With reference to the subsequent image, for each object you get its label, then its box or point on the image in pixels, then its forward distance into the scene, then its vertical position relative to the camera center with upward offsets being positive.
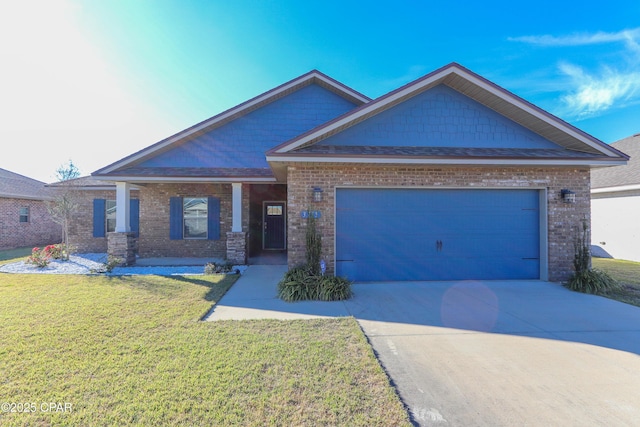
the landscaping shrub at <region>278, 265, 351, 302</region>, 5.71 -1.58
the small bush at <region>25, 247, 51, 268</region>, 8.91 -1.53
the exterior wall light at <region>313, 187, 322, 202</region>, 6.61 +0.46
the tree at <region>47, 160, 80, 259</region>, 10.50 +0.50
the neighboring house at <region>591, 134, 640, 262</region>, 11.38 +0.13
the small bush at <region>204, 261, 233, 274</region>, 8.15 -1.65
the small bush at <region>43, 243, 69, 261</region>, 10.22 -1.46
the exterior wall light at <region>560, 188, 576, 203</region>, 6.87 +0.43
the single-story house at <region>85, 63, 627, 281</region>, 6.62 +0.75
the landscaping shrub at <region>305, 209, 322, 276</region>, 6.39 -0.81
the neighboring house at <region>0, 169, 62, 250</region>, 14.11 -0.20
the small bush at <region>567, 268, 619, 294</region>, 6.25 -1.61
